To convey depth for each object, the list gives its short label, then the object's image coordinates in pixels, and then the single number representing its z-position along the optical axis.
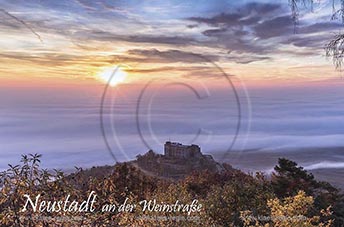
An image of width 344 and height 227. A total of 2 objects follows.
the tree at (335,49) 3.49
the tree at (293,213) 4.34
